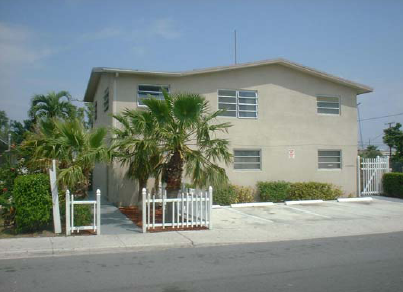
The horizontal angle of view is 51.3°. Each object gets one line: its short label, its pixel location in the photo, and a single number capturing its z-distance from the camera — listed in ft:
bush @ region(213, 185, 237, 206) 55.36
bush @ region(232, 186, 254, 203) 57.52
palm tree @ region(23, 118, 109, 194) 36.63
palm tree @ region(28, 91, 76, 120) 77.46
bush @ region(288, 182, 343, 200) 60.23
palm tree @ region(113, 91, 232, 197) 38.40
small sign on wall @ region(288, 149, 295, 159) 62.59
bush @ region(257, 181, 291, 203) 58.70
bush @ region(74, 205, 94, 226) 35.68
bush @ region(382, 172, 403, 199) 65.41
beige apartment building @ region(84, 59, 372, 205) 55.01
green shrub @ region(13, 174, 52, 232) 33.94
